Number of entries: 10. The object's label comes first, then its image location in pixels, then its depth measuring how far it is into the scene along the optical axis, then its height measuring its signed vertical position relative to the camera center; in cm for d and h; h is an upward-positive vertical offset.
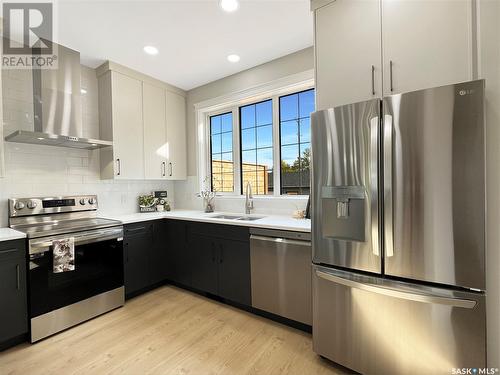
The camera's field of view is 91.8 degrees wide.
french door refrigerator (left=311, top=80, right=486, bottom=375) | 119 -25
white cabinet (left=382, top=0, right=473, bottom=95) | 128 +80
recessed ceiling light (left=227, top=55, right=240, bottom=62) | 271 +148
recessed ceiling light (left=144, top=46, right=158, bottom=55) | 250 +147
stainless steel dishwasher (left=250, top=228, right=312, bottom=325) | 200 -74
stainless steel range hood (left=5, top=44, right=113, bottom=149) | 231 +87
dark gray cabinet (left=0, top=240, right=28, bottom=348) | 182 -76
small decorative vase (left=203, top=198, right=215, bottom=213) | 335 -22
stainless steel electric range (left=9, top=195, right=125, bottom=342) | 198 -65
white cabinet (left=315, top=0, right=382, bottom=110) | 154 +91
